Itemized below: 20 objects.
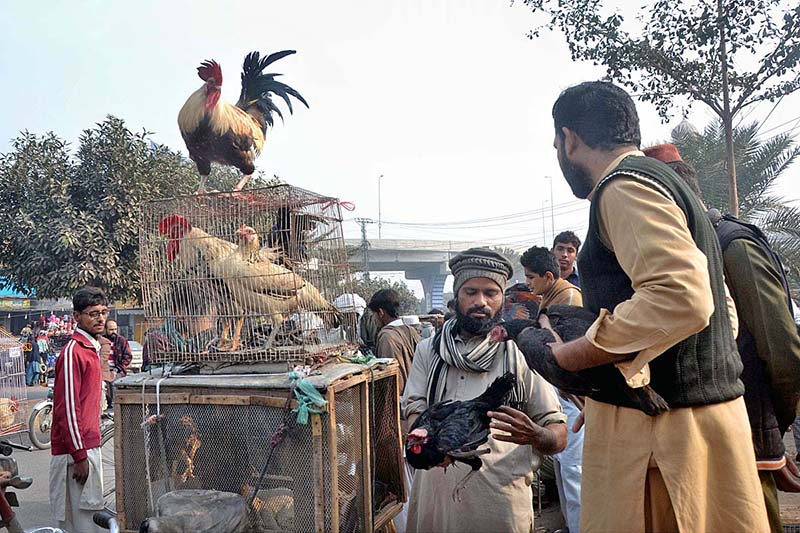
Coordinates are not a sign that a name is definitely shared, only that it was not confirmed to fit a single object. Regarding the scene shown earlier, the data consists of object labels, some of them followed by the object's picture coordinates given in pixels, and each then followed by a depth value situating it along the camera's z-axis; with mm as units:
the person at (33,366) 15406
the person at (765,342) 2312
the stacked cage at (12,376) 7228
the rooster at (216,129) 3947
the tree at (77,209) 10891
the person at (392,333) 5324
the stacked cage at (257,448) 2678
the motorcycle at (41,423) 8297
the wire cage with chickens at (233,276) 3109
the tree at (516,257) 40341
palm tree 11695
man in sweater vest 1425
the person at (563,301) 4293
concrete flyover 45844
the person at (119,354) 9305
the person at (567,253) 5309
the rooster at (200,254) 3148
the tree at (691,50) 8633
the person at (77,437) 4062
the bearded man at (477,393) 2549
